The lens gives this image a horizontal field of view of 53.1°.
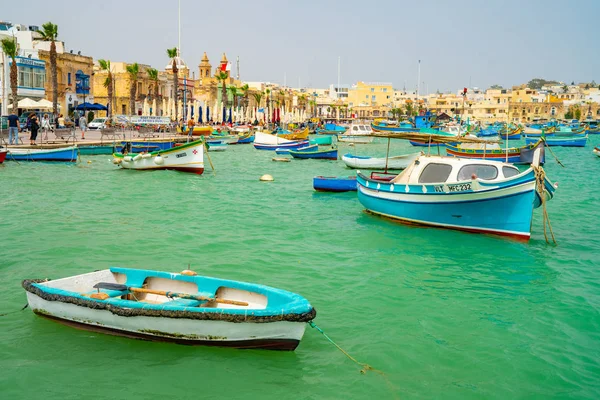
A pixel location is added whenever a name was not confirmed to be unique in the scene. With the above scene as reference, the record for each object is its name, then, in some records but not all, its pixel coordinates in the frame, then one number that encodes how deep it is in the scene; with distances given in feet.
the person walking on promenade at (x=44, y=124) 142.46
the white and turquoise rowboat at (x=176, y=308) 25.81
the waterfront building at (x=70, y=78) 198.49
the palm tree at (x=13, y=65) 145.69
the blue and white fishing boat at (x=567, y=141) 245.24
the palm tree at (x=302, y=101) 494.59
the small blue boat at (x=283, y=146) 172.65
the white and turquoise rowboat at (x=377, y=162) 112.16
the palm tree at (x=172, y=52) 245.22
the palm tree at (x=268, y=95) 385.40
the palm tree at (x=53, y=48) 162.30
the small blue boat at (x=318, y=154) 145.38
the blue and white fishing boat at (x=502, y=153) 123.95
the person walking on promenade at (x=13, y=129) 119.14
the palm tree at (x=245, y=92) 358.27
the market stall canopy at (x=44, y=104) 157.79
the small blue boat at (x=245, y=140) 211.63
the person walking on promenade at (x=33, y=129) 121.39
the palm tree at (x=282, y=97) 433.07
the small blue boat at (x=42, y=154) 111.04
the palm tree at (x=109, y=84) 219.41
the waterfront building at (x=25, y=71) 164.35
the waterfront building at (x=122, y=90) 253.85
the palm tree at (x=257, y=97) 377.09
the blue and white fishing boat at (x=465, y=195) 51.11
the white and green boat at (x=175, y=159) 101.65
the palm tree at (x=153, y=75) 244.01
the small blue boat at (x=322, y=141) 200.95
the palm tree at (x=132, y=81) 224.94
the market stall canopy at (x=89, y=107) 188.14
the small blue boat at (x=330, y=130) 331.77
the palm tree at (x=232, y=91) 331.98
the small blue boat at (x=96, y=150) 128.07
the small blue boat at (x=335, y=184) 83.05
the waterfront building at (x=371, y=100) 600.39
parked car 186.03
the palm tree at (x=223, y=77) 284.98
